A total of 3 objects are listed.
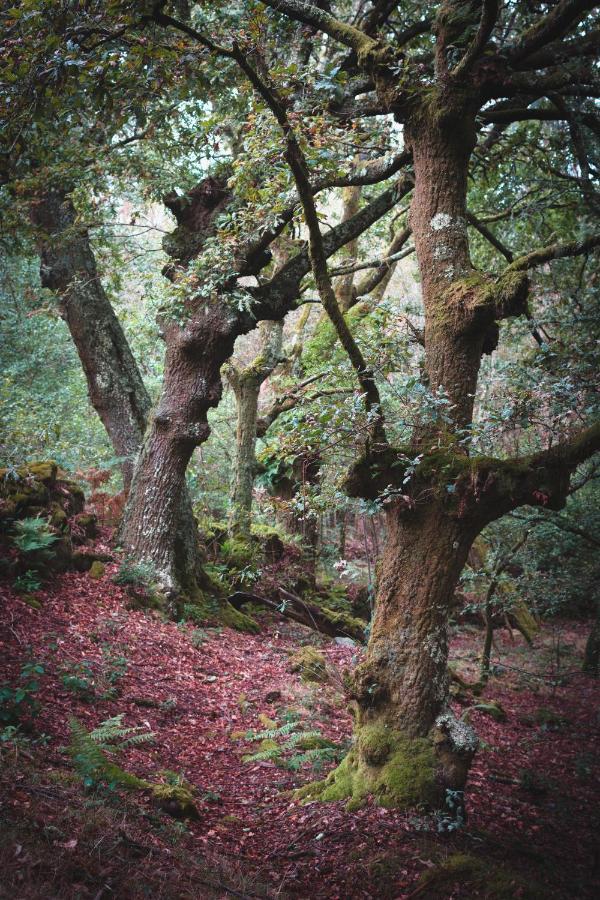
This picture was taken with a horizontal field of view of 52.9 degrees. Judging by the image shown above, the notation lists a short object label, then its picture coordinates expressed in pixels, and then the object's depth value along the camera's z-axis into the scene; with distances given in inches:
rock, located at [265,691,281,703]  281.9
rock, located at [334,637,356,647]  411.5
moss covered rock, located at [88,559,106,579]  320.8
